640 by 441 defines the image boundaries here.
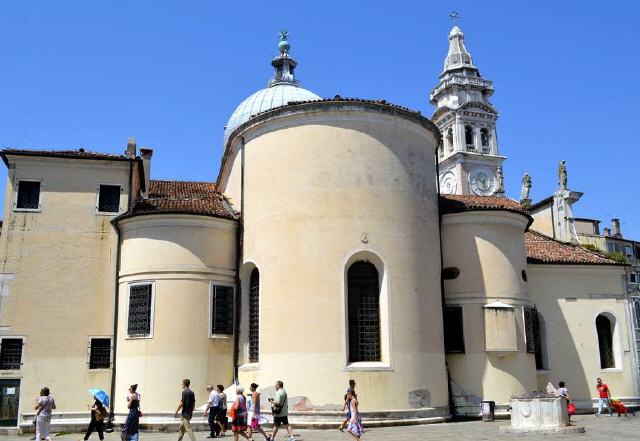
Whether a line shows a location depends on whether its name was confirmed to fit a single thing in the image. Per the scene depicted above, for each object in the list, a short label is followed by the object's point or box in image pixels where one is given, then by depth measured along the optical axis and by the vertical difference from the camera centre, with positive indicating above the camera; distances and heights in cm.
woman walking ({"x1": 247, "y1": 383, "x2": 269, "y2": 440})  1661 -134
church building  2100 +280
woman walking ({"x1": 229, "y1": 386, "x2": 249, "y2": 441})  1590 -130
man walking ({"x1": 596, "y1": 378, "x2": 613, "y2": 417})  2509 -147
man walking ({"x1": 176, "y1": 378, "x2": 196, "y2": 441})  1631 -116
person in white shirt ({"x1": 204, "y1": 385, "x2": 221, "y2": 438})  1898 -147
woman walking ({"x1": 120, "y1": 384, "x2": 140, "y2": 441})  1491 -136
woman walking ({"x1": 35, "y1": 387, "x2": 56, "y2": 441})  1722 -136
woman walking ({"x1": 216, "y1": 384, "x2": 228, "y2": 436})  1935 -146
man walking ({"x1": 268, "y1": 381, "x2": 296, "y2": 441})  1642 -122
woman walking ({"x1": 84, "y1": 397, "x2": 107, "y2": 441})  1775 -144
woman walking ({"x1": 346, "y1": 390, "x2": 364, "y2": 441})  1577 -151
